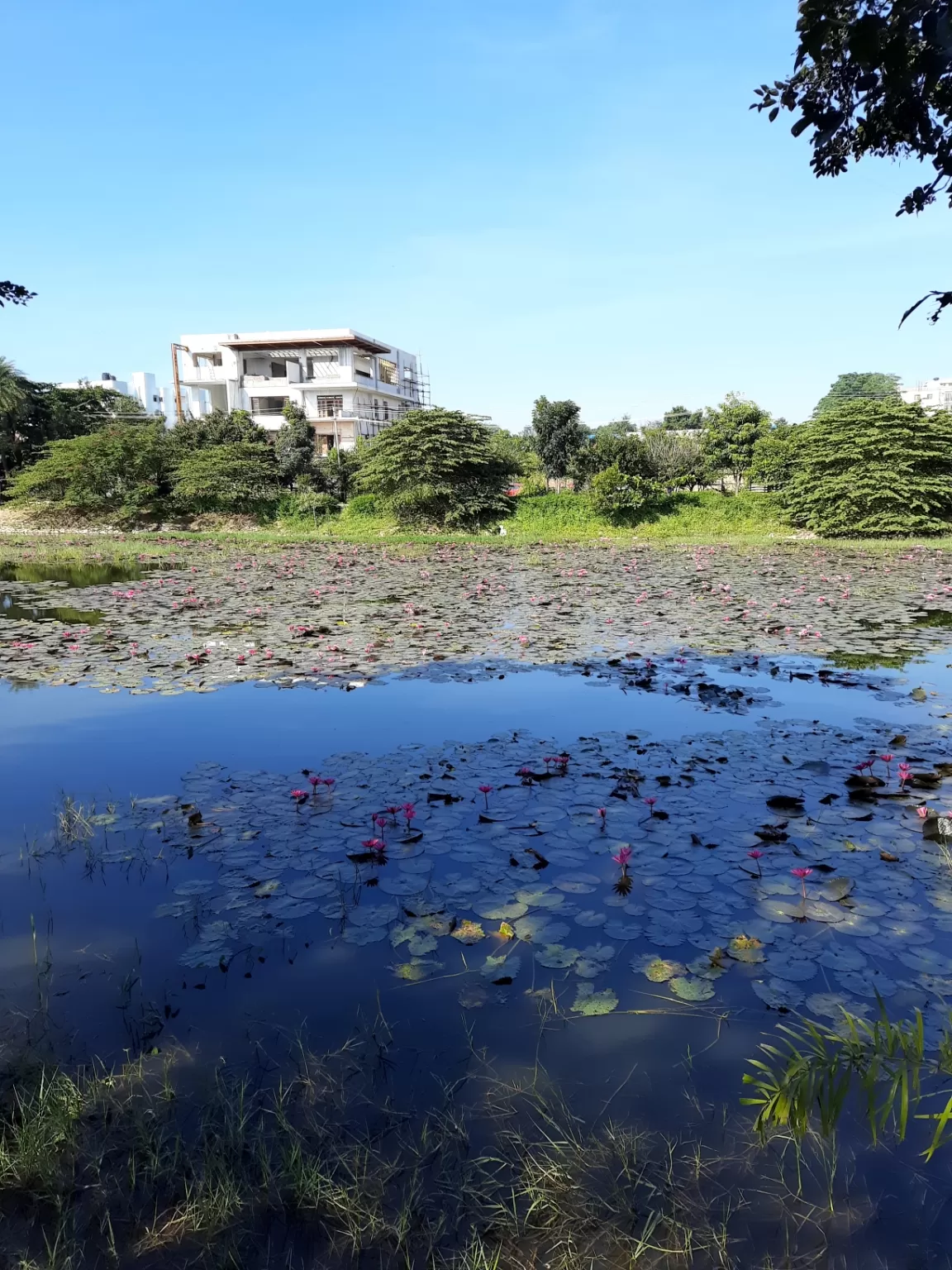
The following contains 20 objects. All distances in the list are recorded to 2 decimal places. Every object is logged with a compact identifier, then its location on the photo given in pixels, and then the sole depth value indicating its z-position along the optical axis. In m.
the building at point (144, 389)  78.38
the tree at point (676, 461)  26.19
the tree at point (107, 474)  25.42
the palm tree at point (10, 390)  28.98
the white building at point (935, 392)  88.69
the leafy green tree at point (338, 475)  27.89
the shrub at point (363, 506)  25.58
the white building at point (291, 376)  39.62
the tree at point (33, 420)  30.06
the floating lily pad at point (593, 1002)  2.47
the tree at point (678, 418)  54.09
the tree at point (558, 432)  26.81
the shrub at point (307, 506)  25.75
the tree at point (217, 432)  29.09
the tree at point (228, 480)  25.34
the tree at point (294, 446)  28.69
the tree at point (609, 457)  24.23
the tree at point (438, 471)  22.45
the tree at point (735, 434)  26.70
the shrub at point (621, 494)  22.05
